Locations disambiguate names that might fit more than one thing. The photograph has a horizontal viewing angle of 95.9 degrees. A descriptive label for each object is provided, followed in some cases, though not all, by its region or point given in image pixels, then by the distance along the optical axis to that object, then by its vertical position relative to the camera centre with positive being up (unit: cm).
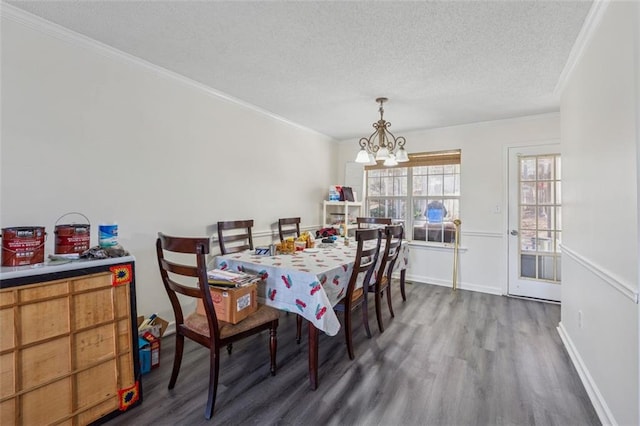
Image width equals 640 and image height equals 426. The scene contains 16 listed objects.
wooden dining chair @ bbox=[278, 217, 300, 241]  374 -23
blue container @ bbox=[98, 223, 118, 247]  179 -14
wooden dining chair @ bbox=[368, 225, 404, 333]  257 -54
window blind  423 +77
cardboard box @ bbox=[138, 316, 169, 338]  214 -89
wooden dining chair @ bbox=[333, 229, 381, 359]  212 -58
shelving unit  458 -4
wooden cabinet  132 -67
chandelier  294 +59
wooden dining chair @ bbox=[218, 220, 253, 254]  294 -26
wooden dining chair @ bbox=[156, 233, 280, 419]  155 -69
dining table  179 -48
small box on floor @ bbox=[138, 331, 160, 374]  204 -101
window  431 +24
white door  357 -18
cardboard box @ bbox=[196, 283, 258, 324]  172 -56
